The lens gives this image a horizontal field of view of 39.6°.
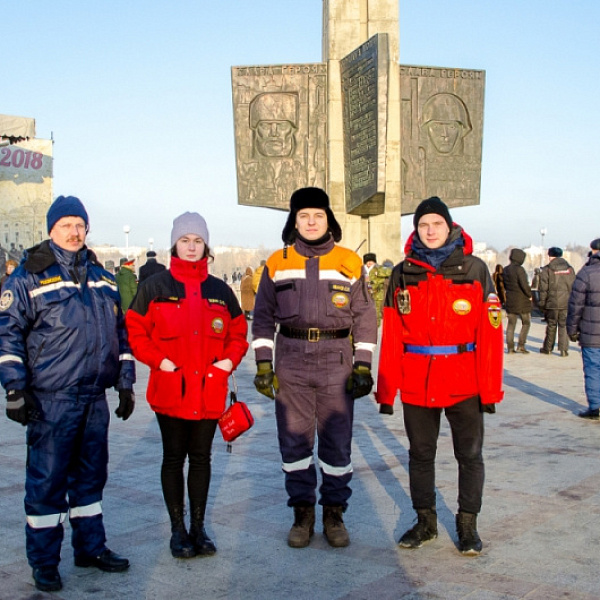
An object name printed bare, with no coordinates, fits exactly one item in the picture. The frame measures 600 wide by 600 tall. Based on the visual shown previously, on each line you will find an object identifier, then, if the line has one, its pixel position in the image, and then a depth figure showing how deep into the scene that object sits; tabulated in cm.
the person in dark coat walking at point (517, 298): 1448
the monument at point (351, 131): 1884
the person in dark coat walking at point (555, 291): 1406
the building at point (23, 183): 4906
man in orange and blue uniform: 447
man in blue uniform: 386
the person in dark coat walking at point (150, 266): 1308
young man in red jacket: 429
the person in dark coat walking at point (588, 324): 815
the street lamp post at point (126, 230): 4031
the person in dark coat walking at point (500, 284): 1523
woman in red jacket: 423
